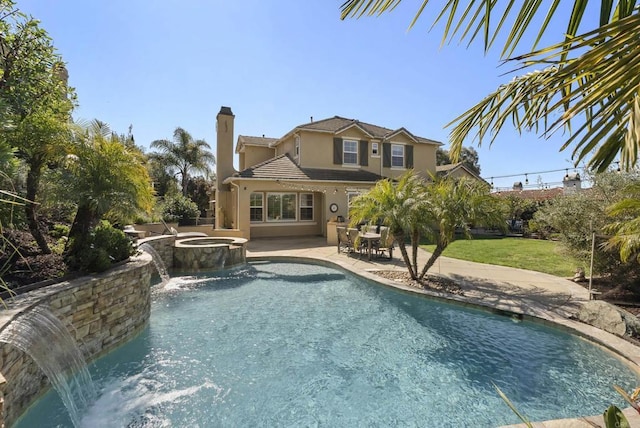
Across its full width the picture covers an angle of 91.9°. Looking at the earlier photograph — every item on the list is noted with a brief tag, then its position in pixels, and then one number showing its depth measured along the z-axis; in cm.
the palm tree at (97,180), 600
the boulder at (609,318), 571
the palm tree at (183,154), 3175
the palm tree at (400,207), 887
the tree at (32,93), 549
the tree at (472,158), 5401
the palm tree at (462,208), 845
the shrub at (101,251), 574
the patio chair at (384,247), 1281
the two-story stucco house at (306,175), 1861
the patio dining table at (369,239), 1293
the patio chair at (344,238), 1402
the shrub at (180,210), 2120
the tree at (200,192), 3333
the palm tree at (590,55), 137
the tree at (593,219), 793
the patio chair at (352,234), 1383
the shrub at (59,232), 814
